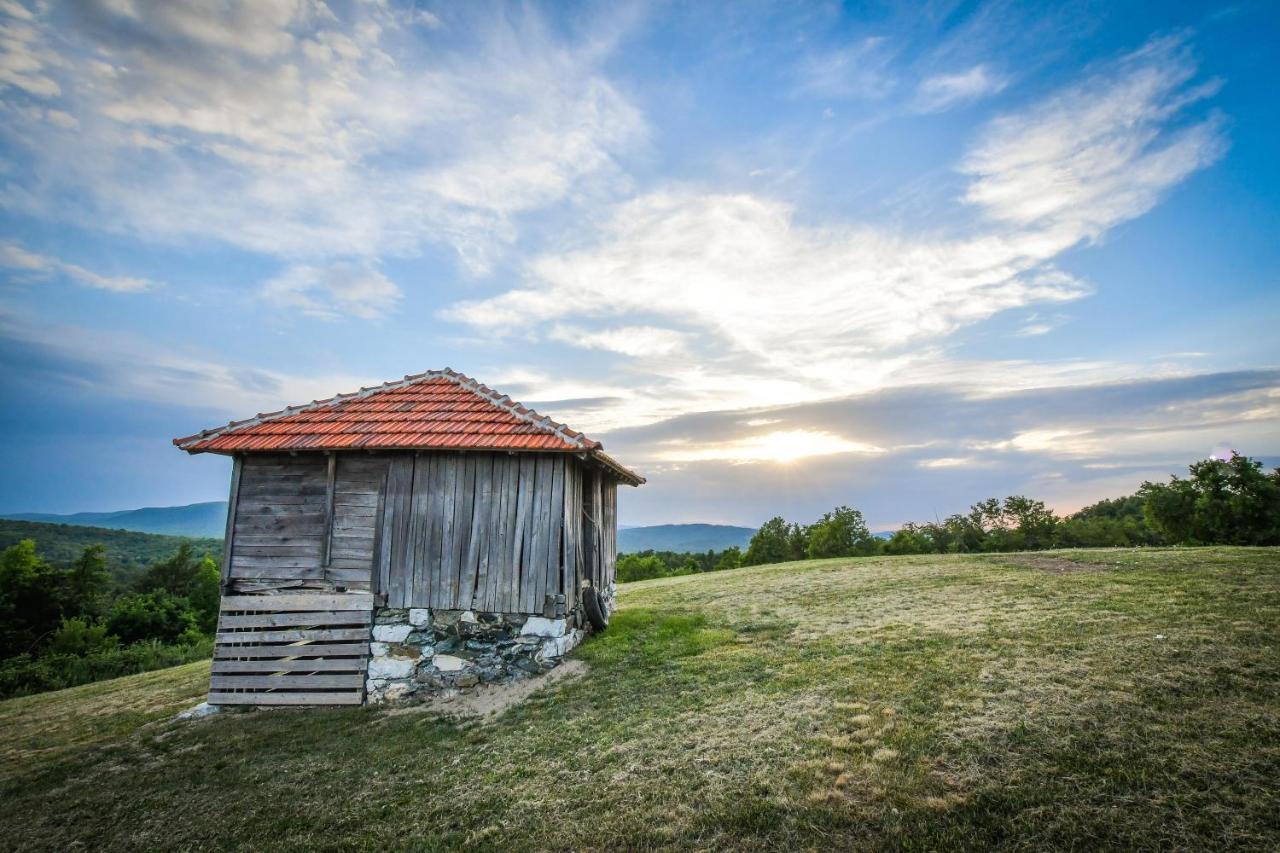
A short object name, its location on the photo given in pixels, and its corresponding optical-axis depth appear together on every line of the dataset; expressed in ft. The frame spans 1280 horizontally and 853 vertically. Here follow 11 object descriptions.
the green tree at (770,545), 126.82
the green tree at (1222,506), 68.13
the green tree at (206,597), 104.12
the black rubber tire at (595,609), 38.60
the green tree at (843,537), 109.19
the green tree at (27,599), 83.71
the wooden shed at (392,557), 31.58
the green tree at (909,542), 99.86
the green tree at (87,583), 94.63
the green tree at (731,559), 135.03
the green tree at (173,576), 122.31
